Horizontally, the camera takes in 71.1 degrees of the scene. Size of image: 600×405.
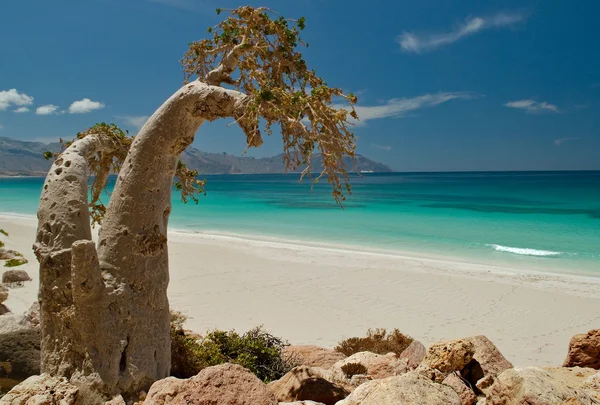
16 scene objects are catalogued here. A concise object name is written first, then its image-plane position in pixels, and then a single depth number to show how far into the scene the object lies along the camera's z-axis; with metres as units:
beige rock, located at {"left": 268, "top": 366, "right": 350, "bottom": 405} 3.73
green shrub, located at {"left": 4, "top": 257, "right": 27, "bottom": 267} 8.03
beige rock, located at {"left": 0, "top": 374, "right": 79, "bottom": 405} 3.21
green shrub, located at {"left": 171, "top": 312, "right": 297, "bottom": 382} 5.64
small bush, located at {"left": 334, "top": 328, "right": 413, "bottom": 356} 7.71
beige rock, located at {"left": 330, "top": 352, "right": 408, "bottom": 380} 4.93
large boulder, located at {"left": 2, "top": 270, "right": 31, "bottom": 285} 11.75
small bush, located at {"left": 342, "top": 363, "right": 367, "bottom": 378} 4.96
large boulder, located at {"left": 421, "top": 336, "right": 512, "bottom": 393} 4.08
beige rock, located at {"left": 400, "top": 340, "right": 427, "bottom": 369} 5.88
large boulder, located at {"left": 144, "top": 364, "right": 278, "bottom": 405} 2.95
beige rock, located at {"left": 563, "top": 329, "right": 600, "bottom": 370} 4.18
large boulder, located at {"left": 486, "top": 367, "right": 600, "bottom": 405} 2.57
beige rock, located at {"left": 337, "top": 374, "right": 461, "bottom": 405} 2.50
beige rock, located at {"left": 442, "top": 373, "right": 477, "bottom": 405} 3.58
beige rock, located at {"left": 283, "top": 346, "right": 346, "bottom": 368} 6.54
